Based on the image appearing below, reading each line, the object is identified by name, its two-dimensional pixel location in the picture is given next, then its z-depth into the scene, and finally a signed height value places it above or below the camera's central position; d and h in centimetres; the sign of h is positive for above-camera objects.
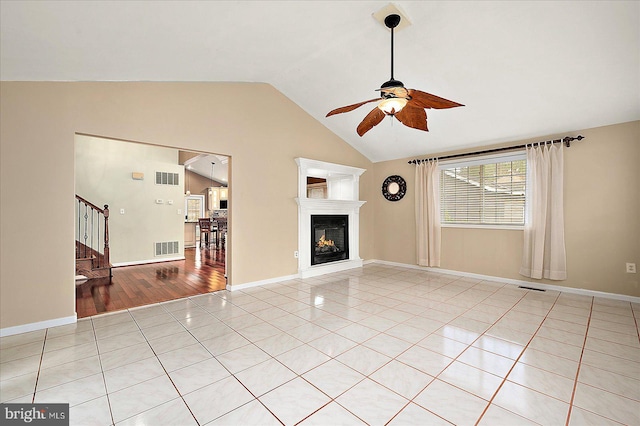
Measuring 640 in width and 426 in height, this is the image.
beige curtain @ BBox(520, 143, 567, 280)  405 -7
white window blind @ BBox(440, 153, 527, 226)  456 +37
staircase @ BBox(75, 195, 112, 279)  462 -58
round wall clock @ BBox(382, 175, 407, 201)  596 +54
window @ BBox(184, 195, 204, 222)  1093 +24
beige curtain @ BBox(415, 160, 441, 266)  538 -2
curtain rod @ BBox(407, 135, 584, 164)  400 +105
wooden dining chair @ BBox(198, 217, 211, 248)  868 -38
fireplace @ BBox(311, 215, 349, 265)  532 -53
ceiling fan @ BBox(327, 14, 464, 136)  213 +89
